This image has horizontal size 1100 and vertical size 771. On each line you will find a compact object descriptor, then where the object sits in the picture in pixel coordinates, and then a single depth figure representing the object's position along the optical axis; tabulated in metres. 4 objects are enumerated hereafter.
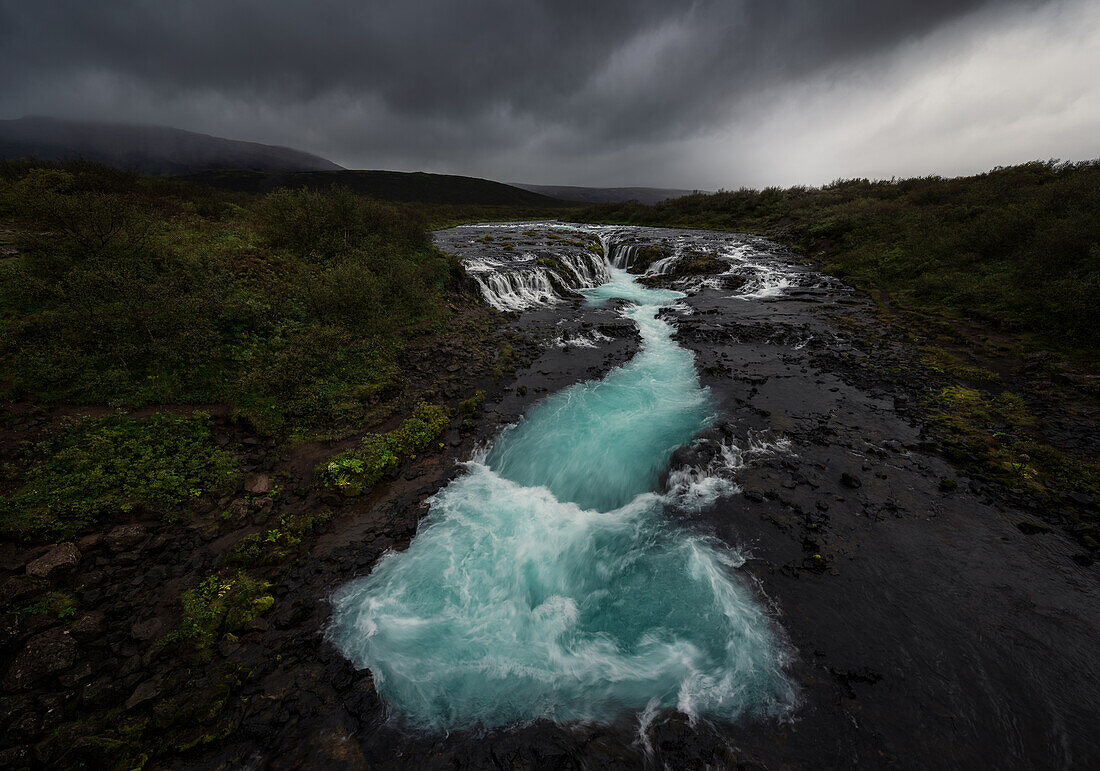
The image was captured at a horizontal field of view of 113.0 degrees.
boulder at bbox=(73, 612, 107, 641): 6.59
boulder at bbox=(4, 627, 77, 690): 5.86
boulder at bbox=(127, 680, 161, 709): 5.91
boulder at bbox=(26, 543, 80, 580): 7.07
